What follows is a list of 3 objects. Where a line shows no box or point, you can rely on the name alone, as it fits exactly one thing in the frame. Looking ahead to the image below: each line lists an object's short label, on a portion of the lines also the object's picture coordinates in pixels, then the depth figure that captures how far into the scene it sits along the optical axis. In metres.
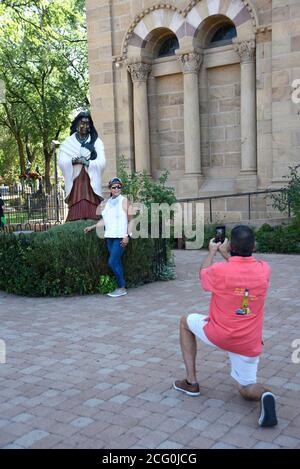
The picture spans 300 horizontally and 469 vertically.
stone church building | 13.29
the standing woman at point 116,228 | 7.99
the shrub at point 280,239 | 11.57
